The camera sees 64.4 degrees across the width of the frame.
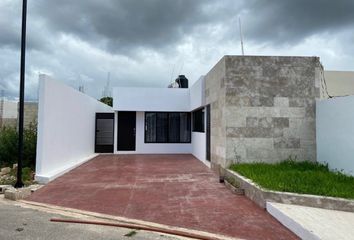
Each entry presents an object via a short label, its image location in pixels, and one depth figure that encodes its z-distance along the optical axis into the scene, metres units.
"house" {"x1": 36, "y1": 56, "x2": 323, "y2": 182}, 7.47
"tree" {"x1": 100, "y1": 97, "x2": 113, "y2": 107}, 35.47
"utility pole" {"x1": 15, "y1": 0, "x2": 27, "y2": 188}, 6.44
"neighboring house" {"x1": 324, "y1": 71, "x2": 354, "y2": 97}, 13.59
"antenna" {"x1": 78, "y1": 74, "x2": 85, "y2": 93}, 20.78
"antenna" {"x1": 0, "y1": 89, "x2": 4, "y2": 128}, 21.59
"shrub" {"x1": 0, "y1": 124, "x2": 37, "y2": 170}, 9.34
